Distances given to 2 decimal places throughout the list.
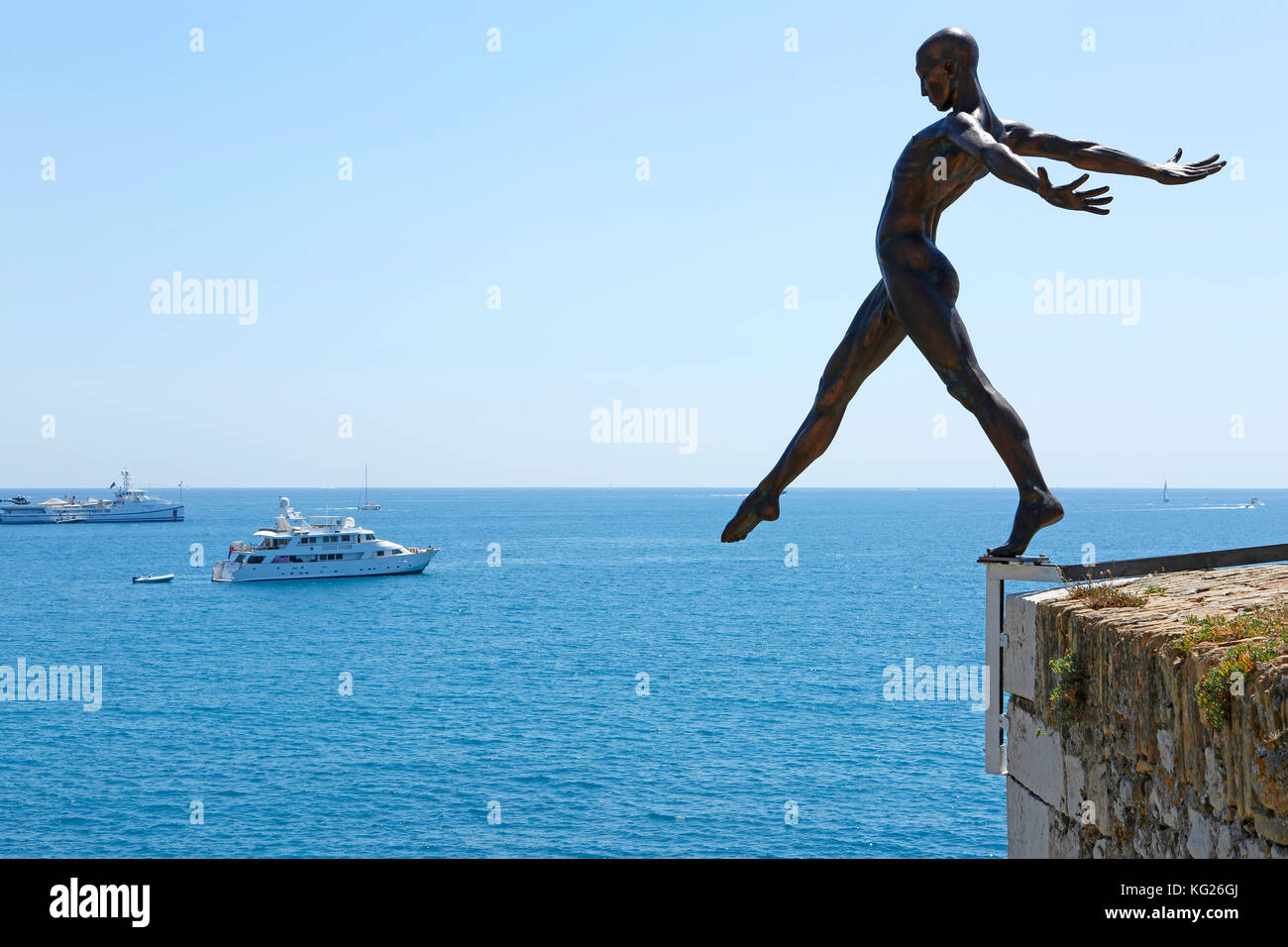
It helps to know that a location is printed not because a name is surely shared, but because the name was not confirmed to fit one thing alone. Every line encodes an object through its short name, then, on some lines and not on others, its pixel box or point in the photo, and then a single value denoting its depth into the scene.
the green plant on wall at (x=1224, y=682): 4.21
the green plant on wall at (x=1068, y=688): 5.58
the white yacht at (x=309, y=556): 106.88
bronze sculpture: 6.33
